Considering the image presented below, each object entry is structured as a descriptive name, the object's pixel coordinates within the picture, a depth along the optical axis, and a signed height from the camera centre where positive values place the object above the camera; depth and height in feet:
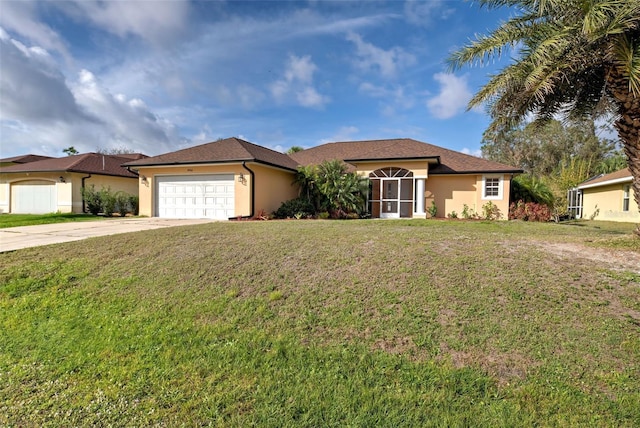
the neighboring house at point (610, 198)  64.23 +2.51
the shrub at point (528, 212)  56.85 -0.54
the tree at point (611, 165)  97.45 +13.42
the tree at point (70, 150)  157.17 +24.29
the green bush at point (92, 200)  67.31 +0.43
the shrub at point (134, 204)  65.92 -0.26
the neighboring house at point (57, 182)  69.67 +4.32
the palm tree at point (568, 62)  22.06 +11.04
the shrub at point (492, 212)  57.63 -0.66
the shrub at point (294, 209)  54.92 -0.68
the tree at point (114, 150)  177.78 +28.20
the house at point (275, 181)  53.88 +4.25
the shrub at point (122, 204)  65.21 -0.28
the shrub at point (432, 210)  59.88 -0.50
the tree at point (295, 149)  109.60 +18.43
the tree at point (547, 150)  120.57 +23.08
